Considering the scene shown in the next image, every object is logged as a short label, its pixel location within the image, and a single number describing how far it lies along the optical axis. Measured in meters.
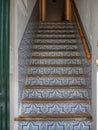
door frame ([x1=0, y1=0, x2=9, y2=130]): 2.86
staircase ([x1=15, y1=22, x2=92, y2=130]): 3.45
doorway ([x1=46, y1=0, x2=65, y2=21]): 10.98
